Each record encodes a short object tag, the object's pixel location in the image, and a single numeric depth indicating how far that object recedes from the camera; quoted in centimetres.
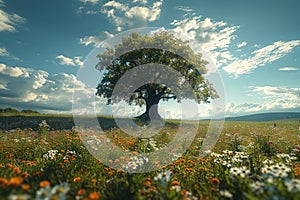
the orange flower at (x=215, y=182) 351
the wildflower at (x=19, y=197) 193
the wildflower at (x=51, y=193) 212
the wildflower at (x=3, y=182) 243
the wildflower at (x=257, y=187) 261
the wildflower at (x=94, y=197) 246
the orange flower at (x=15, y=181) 230
